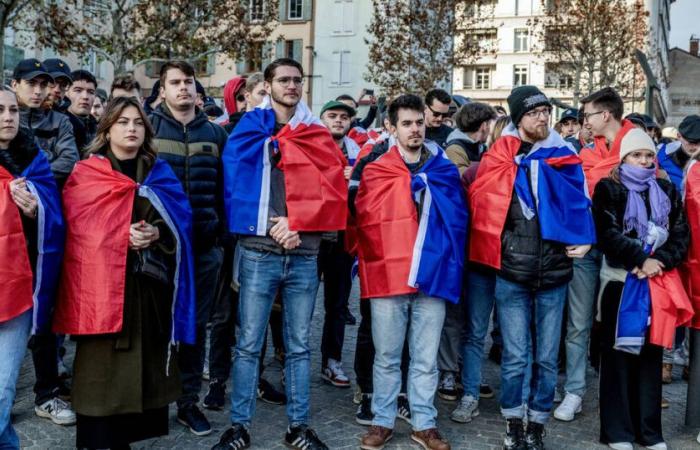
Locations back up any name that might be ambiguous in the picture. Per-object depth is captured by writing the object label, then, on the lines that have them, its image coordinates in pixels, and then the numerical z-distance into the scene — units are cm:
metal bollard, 562
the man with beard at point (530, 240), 486
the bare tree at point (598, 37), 3011
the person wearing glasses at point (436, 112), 631
